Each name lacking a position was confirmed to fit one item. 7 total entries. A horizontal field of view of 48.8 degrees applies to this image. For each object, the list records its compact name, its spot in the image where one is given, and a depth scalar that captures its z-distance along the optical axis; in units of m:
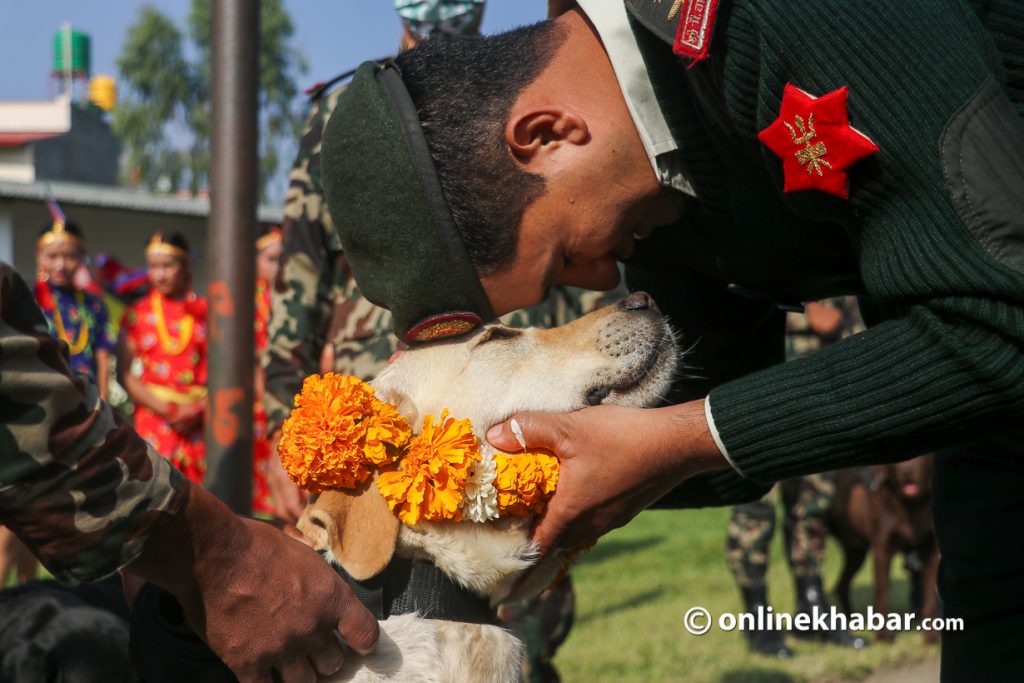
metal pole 3.62
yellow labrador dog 2.30
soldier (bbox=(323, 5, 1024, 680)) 1.83
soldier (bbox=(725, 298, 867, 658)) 6.57
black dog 2.74
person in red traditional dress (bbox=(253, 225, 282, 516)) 7.36
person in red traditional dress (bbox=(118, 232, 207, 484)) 7.54
